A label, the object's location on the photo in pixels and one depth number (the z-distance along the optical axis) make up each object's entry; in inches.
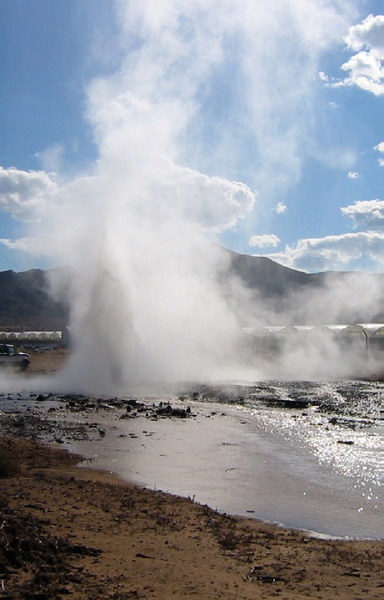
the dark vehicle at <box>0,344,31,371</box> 1870.1
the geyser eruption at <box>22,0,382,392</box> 1496.1
